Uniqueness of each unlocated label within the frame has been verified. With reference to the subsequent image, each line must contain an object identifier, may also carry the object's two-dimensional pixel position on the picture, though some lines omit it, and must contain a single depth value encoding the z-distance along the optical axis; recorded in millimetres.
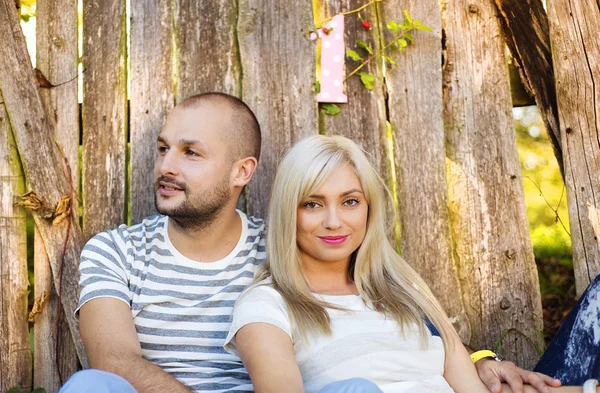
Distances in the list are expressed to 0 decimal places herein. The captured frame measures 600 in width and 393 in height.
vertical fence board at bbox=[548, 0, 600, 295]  3158
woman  2422
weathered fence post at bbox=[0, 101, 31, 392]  2980
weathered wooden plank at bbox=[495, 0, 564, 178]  3279
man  2535
